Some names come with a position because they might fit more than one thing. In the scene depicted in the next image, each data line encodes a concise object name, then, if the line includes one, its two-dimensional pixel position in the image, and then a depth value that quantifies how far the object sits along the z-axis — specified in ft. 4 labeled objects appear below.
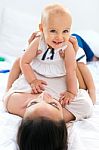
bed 4.03
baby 4.60
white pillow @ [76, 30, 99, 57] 7.88
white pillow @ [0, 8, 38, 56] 8.43
